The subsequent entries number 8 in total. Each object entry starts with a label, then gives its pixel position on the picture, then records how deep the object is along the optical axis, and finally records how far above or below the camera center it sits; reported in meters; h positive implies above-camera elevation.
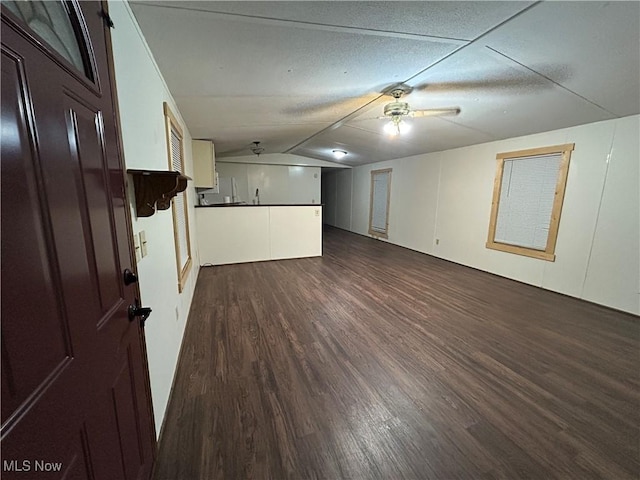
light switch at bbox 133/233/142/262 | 1.30 -0.26
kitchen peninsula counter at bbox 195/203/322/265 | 4.78 -0.72
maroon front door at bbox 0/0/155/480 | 0.52 -0.16
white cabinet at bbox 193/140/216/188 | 4.48 +0.47
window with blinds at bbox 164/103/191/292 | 2.29 -0.15
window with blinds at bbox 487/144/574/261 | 3.59 -0.05
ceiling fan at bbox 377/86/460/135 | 2.74 +0.86
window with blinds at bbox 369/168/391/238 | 7.02 -0.21
